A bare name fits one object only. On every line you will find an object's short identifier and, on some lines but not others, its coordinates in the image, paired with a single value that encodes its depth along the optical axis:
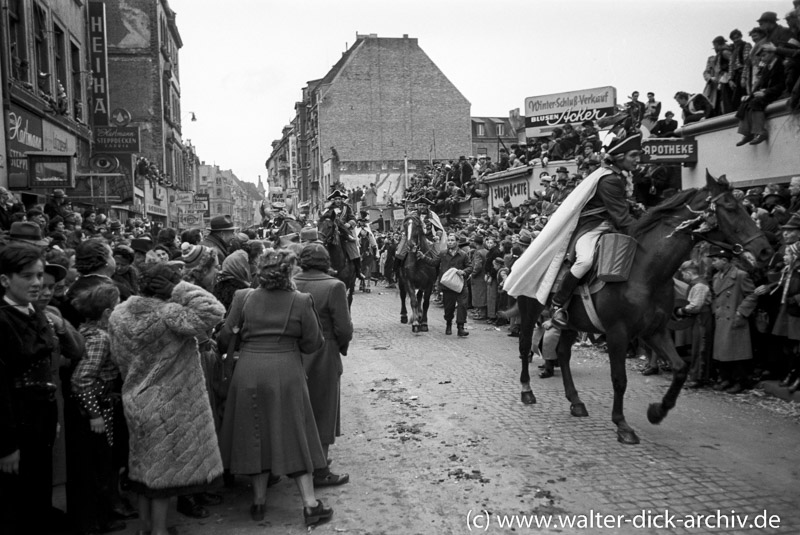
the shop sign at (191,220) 30.49
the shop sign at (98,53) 26.39
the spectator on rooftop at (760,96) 11.77
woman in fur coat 4.58
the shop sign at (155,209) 41.77
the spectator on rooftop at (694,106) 14.36
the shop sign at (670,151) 13.09
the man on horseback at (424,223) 15.29
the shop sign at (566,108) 26.59
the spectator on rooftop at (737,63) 13.22
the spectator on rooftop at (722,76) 13.49
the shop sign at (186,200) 34.03
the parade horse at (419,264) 15.04
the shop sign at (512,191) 23.23
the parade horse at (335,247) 13.48
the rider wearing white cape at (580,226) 7.62
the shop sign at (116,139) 27.06
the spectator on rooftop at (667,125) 16.58
